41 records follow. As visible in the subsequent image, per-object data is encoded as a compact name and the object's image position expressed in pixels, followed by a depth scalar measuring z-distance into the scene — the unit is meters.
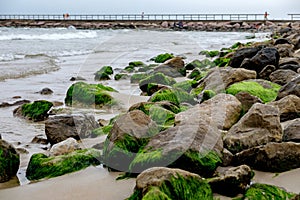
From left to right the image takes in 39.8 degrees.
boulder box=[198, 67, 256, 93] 6.82
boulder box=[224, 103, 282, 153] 3.77
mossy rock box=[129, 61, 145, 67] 13.22
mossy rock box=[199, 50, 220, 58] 16.73
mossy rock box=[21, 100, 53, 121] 6.29
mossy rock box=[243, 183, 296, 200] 3.02
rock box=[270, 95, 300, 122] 4.57
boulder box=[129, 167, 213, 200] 2.89
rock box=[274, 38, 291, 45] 12.84
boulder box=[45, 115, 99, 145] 4.93
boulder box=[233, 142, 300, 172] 3.40
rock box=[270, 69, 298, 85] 6.75
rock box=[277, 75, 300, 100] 5.08
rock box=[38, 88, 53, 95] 8.53
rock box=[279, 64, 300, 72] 7.25
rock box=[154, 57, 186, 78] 10.36
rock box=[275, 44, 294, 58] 9.66
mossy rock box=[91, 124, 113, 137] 5.16
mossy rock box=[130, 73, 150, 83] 9.92
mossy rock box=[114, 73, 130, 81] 10.53
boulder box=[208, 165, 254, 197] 3.04
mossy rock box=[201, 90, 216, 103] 6.11
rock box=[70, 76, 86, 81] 10.48
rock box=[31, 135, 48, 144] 5.03
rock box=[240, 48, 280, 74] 7.54
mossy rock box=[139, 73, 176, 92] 8.55
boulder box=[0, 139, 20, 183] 3.75
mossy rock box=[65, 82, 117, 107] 7.28
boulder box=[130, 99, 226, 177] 3.38
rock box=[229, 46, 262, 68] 8.36
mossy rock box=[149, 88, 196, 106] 6.18
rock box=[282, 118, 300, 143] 3.73
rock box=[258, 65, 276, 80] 7.26
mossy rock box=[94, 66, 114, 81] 10.71
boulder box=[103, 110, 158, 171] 3.78
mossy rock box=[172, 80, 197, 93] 8.02
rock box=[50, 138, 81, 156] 4.39
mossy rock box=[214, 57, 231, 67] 10.46
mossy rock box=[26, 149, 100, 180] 3.85
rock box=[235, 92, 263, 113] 5.01
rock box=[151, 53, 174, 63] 14.43
